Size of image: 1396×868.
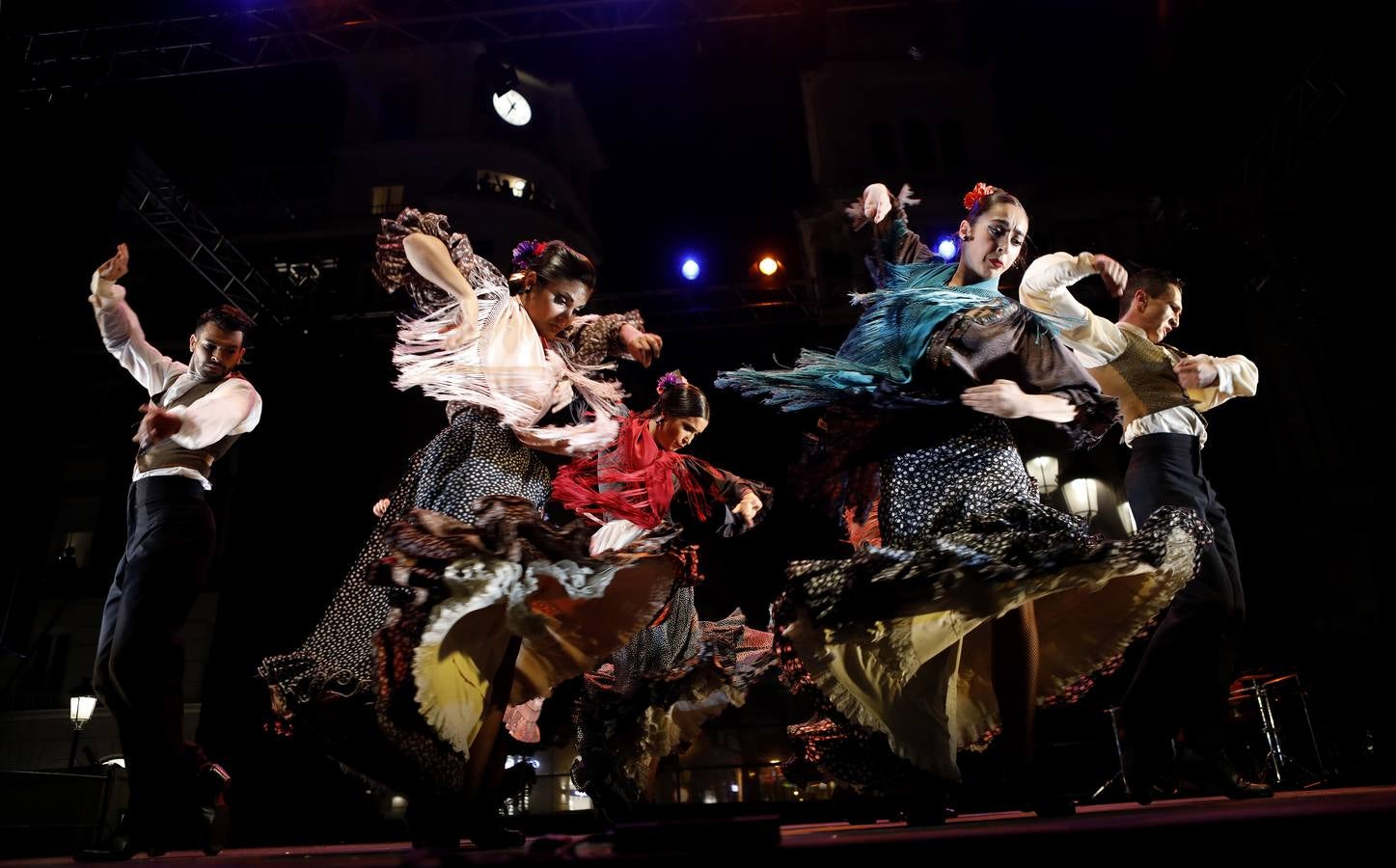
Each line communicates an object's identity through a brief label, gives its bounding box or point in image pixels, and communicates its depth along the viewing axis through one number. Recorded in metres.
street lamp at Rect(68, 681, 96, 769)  6.87
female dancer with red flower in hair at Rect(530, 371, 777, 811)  3.21
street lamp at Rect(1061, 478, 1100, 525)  8.05
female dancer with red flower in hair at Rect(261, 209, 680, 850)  2.03
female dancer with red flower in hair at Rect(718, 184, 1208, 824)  1.95
